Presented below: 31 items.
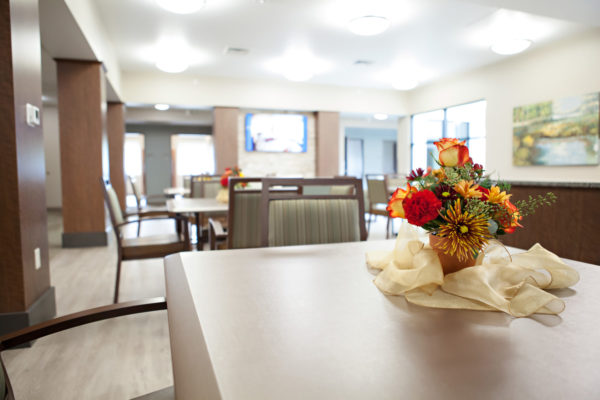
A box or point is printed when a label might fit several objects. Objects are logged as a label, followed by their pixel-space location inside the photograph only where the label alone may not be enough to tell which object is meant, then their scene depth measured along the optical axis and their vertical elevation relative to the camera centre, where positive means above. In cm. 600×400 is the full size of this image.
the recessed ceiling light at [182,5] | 353 +162
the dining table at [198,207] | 271 -22
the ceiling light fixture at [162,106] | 757 +146
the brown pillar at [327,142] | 838 +77
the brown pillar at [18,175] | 184 +2
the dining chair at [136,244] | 252 -45
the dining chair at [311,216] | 153 -16
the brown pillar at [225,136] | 782 +86
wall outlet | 212 -44
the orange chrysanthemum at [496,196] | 80 -4
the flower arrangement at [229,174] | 321 +3
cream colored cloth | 70 -22
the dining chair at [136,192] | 436 -16
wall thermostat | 206 +36
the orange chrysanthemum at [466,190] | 79 -3
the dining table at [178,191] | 540 -19
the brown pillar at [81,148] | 446 +36
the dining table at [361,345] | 45 -25
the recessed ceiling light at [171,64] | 594 +178
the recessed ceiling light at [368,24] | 429 +174
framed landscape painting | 523 +64
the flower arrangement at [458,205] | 76 -6
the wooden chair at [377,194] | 493 -24
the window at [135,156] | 1485 +87
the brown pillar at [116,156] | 695 +41
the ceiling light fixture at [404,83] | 698 +172
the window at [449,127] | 721 +102
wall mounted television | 817 +97
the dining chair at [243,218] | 215 -23
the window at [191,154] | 1493 +95
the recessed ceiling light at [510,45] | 504 +174
